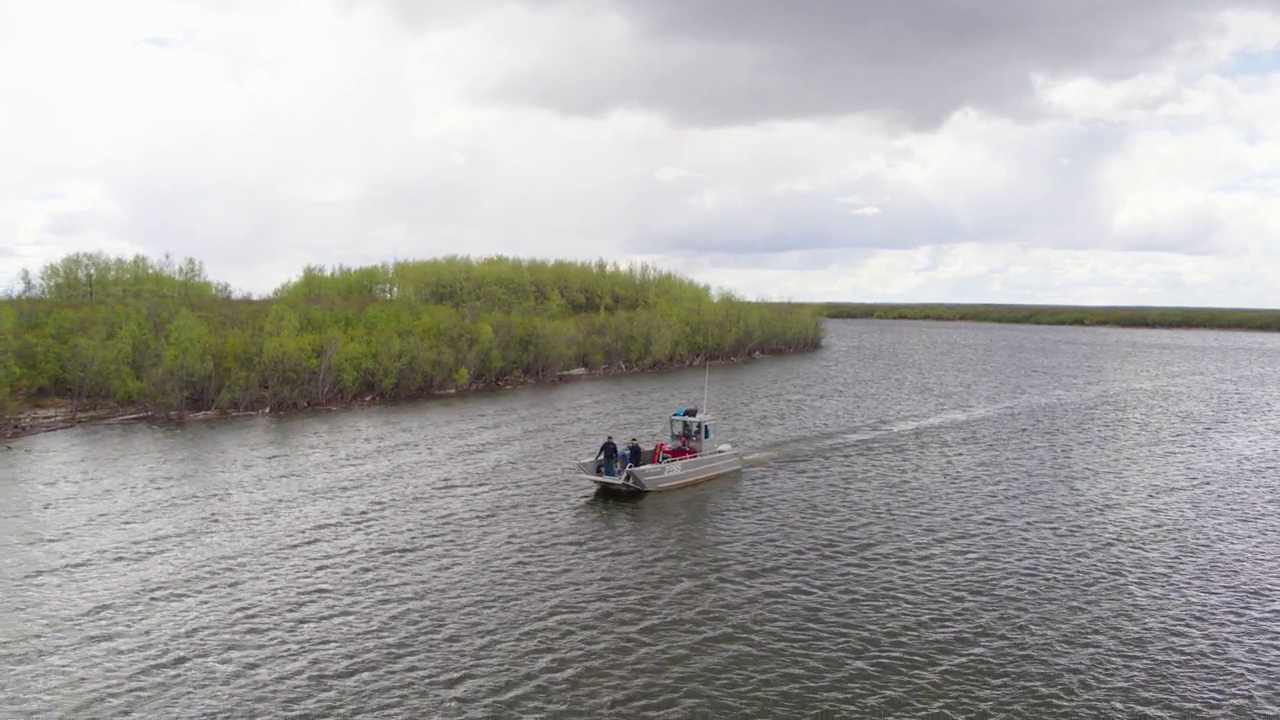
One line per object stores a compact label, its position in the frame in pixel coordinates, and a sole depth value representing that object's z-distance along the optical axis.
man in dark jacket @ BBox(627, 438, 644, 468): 50.81
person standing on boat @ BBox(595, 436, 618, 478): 50.62
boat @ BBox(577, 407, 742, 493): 50.78
